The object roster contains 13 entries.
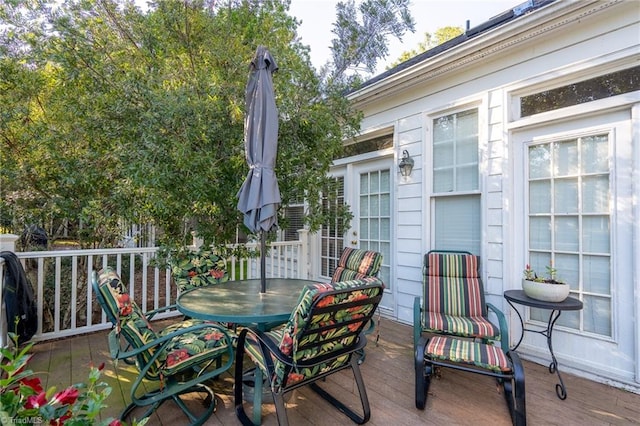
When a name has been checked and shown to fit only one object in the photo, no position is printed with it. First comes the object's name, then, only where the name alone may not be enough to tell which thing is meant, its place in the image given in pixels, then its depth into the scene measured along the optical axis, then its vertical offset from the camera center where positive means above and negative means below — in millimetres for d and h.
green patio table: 2091 -633
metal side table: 2514 -691
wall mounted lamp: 4191 +692
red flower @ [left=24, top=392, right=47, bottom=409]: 970 -558
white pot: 2619 -593
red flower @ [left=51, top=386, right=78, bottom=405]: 981 -555
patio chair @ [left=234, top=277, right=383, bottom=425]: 1758 -741
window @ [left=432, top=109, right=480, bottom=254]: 3691 +420
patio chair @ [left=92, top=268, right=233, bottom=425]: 1944 -875
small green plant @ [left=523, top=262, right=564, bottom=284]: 2793 -525
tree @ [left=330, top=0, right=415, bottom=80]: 4059 +2384
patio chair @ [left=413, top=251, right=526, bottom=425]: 2182 -950
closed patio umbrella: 2586 +509
